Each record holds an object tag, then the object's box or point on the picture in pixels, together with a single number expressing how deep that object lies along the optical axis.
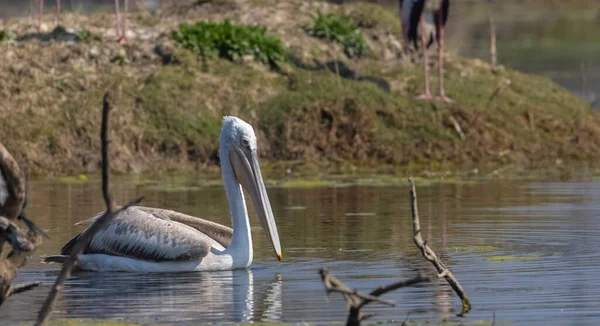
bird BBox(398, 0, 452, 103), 37.53
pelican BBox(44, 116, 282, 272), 19.23
